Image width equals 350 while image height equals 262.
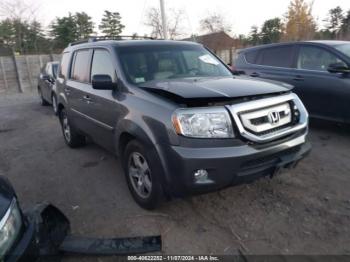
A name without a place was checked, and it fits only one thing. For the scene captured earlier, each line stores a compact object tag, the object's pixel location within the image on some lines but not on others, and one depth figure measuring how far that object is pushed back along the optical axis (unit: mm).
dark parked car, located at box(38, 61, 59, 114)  9656
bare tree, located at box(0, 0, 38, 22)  27481
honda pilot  2643
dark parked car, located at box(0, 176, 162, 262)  1863
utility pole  16094
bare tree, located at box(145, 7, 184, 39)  24812
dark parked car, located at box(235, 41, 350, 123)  5098
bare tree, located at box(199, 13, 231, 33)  32688
